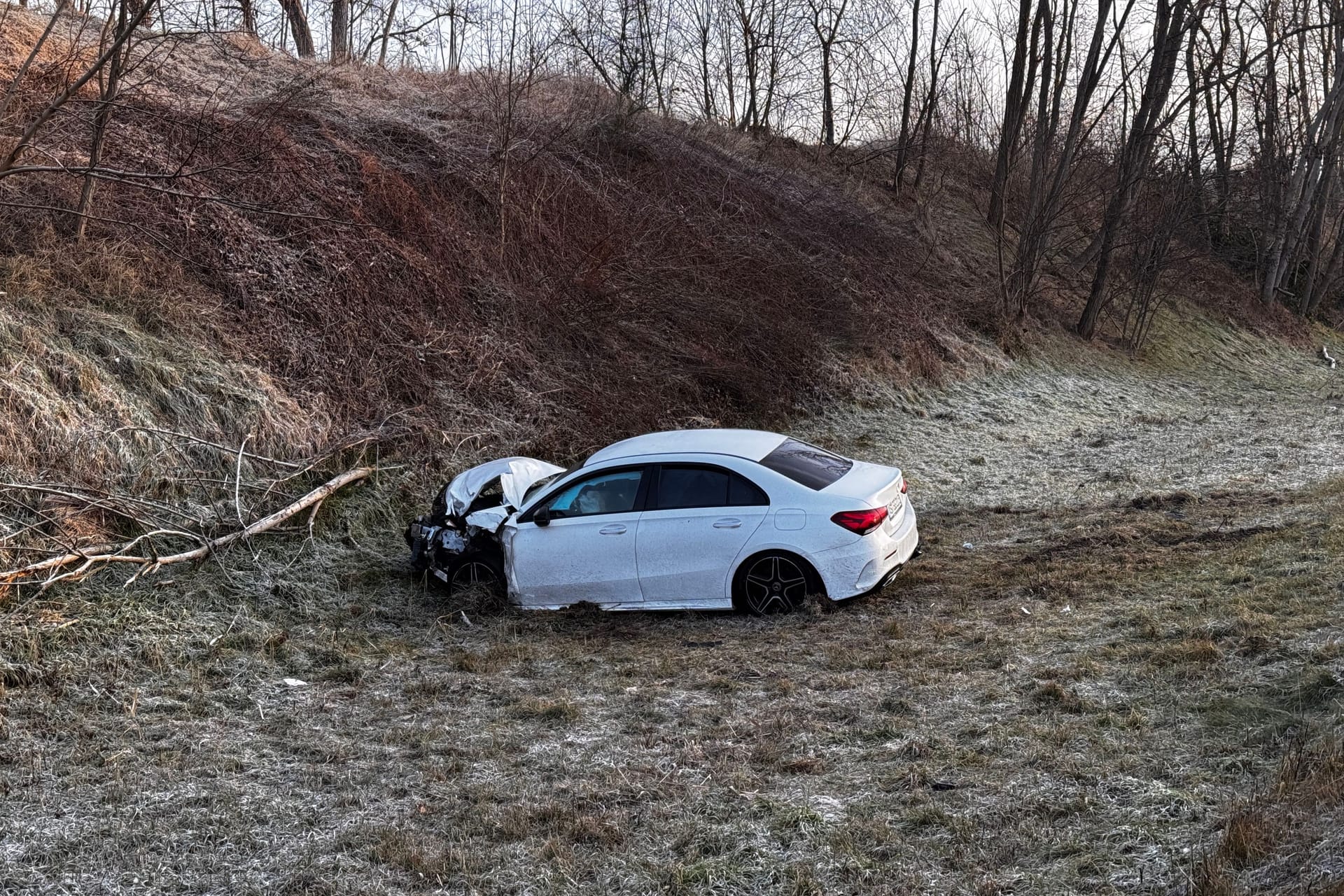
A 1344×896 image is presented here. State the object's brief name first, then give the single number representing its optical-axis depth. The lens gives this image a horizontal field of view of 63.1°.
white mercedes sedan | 8.97
